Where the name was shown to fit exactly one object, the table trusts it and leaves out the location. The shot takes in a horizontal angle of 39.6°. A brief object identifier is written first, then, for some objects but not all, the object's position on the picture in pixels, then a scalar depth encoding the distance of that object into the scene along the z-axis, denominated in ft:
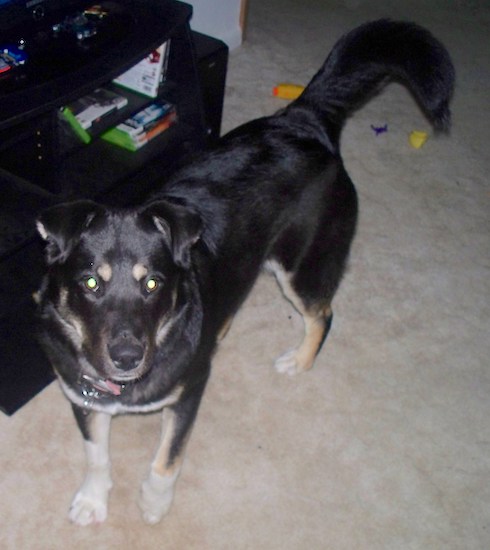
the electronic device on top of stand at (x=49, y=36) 6.73
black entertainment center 6.73
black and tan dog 5.31
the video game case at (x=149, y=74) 8.39
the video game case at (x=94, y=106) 8.00
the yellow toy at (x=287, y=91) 12.25
